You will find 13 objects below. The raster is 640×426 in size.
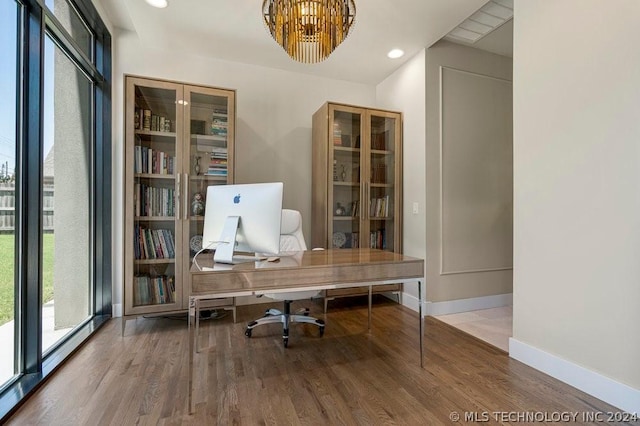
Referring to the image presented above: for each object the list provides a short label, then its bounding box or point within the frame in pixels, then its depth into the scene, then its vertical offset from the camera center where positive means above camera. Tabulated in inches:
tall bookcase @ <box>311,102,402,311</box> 128.6 +15.1
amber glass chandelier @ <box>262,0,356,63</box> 67.2 +43.3
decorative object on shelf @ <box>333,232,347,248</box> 131.1 -10.9
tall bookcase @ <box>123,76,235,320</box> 103.2 +10.3
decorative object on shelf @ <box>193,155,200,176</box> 110.3 +16.8
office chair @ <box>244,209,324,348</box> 94.0 -12.0
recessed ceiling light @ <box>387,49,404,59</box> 121.7 +64.9
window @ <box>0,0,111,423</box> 65.7 +7.5
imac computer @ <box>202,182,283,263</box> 68.8 -1.7
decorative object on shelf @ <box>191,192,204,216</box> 110.3 +3.1
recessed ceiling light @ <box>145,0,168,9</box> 91.7 +63.8
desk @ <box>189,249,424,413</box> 60.7 -13.5
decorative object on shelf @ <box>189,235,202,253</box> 109.2 -10.7
